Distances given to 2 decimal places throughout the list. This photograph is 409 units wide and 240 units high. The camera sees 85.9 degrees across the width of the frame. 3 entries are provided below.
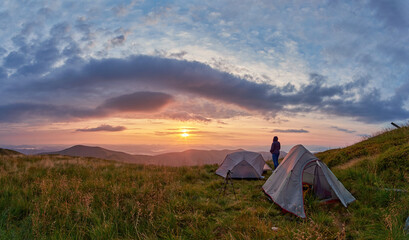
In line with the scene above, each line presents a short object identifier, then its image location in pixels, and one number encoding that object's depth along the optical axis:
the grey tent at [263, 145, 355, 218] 7.62
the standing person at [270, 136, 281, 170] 16.41
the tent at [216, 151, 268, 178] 14.08
